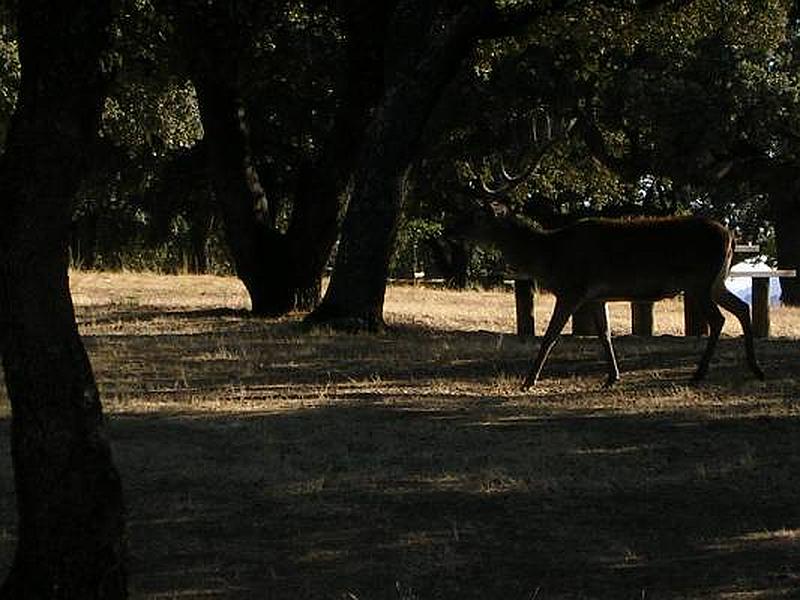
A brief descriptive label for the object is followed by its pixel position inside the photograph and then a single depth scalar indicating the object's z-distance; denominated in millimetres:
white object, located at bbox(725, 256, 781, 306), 21331
